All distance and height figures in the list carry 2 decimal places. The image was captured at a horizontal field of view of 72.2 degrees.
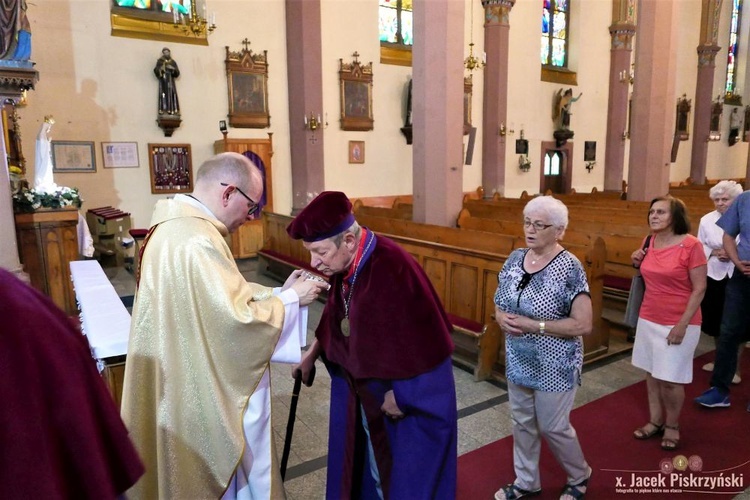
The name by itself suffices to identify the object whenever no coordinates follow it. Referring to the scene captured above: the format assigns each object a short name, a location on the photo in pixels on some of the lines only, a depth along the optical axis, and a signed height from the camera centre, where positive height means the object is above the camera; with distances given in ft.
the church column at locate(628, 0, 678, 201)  26.58 +3.55
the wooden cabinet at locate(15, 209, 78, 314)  21.97 -3.51
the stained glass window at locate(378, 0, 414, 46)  44.52 +12.33
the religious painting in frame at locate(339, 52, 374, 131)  41.85 +5.67
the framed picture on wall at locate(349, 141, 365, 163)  43.29 +1.08
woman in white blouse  14.70 -3.22
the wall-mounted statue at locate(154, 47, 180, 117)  33.50 +5.48
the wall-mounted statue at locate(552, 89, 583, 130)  55.26 +5.61
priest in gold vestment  6.61 -2.38
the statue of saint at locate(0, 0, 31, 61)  19.98 +5.35
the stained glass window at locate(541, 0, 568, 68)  55.42 +13.98
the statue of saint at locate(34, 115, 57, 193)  24.35 +0.26
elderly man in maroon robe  7.04 -2.61
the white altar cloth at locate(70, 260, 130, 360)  9.10 -2.95
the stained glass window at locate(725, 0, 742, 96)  71.45 +15.58
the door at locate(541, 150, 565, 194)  56.34 -1.03
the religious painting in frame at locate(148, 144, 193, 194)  34.45 -0.12
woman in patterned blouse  8.41 -2.69
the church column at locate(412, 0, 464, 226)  21.09 +2.33
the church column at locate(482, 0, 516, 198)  46.96 +8.55
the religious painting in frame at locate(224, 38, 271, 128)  36.63 +5.55
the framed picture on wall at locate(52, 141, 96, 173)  31.42 +0.68
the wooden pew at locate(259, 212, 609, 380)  16.01 -4.14
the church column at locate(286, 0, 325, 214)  35.01 +4.90
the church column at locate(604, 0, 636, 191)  53.98 +7.07
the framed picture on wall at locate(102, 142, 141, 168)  32.91 +0.74
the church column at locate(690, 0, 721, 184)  65.16 +9.30
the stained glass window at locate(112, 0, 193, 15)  33.09 +10.44
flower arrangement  22.08 -1.38
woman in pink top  10.47 -2.89
